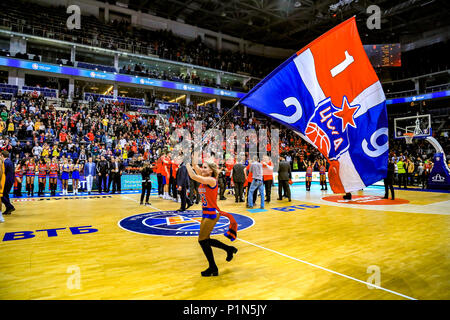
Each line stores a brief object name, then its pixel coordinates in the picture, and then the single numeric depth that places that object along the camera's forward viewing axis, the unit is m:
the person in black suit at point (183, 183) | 8.98
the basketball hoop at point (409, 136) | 18.32
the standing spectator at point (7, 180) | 8.11
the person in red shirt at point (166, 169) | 11.47
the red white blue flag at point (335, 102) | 4.68
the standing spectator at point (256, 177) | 9.45
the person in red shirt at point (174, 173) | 11.52
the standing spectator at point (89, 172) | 13.82
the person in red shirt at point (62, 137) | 17.30
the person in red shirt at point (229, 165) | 13.12
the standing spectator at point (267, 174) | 10.91
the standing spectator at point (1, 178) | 6.93
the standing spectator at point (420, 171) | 18.34
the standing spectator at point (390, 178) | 11.48
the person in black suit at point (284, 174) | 11.51
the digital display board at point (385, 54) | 30.31
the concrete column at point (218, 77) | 36.81
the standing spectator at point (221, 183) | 12.11
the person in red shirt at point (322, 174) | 16.36
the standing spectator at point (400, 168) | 18.15
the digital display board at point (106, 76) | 23.59
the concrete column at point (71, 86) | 27.51
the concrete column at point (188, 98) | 33.94
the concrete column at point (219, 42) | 39.81
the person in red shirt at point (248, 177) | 11.18
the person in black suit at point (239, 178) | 11.22
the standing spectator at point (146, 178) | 9.76
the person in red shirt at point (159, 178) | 11.90
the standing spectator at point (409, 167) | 18.20
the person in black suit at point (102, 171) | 14.07
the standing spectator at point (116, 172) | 14.01
